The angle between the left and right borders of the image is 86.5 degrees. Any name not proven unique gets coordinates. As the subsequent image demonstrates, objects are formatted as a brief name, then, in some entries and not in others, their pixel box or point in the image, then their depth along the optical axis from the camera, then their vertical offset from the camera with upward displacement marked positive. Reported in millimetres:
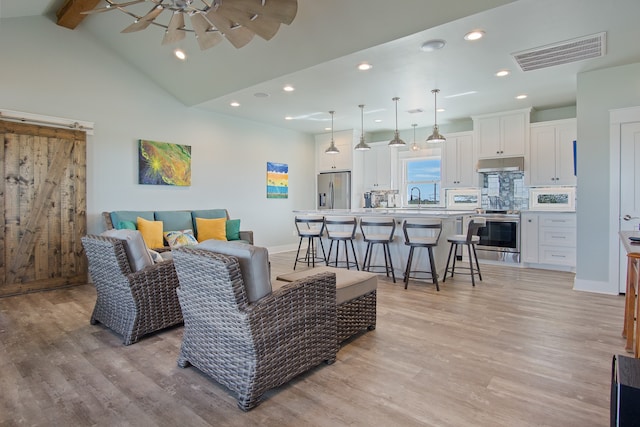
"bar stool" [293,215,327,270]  5359 -354
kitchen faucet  7479 +314
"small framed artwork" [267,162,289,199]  7219 +625
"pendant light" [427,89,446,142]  4832 +1042
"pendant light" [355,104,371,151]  5609 +1045
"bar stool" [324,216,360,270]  5008 -375
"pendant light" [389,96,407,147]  5195 +1031
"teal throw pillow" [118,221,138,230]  4516 -211
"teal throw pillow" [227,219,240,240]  5629 -345
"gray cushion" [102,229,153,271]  2725 -335
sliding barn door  4074 +28
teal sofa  4708 -122
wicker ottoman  2588 -715
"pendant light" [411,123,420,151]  6406 +1559
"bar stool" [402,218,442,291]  4176 -381
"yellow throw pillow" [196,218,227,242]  5445 -318
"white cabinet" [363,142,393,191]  7523 +946
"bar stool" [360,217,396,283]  4664 -371
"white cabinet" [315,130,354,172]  7578 +1293
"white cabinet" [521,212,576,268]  5270 -466
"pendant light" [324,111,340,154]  5934 +1035
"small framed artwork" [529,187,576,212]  5824 +183
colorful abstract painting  5234 +739
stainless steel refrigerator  7660 +437
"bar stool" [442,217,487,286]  4285 -360
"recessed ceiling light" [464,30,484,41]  3180 +1657
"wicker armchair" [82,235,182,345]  2646 -670
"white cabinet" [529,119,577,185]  5434 +927
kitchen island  4684 -551
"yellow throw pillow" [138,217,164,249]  4719 -321
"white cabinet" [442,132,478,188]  6398 +914
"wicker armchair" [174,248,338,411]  1819 -689
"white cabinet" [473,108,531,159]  5777 +1334
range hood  5770 +783
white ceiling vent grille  3346 +1660
